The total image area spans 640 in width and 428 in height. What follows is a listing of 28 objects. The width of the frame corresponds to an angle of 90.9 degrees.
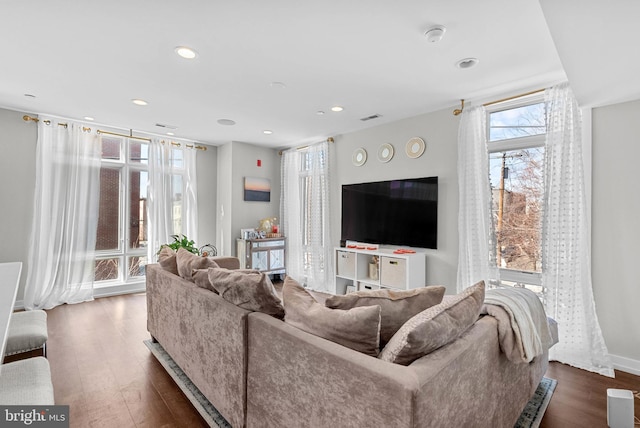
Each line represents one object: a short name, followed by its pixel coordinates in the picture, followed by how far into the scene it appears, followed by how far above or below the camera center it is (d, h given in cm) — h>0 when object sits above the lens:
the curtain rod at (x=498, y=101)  297 +119
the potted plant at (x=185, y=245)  414 -40
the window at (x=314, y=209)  507 +12
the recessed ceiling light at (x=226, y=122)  421 +128
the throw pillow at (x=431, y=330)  113 -43
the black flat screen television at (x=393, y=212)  371 +7
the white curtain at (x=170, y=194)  492 +34
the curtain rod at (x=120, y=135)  398 +119
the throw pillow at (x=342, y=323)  126 -46
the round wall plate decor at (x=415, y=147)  384 +87
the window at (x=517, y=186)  307 +33
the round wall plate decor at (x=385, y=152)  418 +87
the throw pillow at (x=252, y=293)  165 -41
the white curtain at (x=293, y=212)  550 +8
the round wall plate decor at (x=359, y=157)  451 +88
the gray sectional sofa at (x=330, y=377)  103 -66
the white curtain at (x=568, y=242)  266 -20
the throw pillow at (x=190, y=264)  233 -37
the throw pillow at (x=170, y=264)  264 -41
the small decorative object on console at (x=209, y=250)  561 -62
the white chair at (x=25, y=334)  199 -79
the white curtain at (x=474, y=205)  321 +13
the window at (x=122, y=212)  469 +4
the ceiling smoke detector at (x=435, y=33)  206 +123
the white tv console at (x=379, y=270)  359 -65
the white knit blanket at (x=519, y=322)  156 -55
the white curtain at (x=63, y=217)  402 -4
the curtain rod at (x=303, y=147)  496 +121
